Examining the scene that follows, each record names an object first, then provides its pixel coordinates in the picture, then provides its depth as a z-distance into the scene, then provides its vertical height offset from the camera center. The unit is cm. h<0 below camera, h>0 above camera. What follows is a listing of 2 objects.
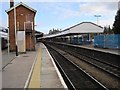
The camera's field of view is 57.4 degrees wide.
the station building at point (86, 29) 2627 +302
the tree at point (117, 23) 2509 +428
